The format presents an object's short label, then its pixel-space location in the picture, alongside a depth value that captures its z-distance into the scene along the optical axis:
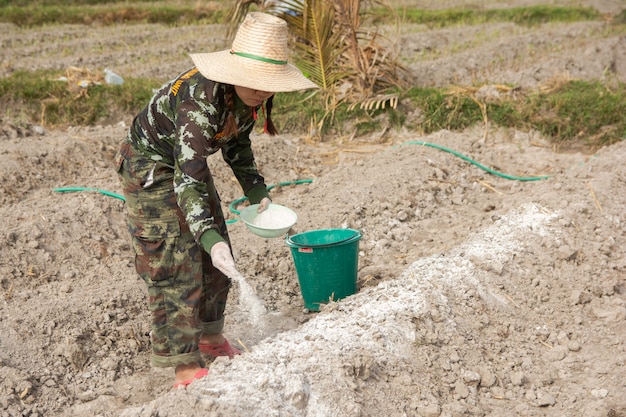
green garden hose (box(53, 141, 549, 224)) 5.41
